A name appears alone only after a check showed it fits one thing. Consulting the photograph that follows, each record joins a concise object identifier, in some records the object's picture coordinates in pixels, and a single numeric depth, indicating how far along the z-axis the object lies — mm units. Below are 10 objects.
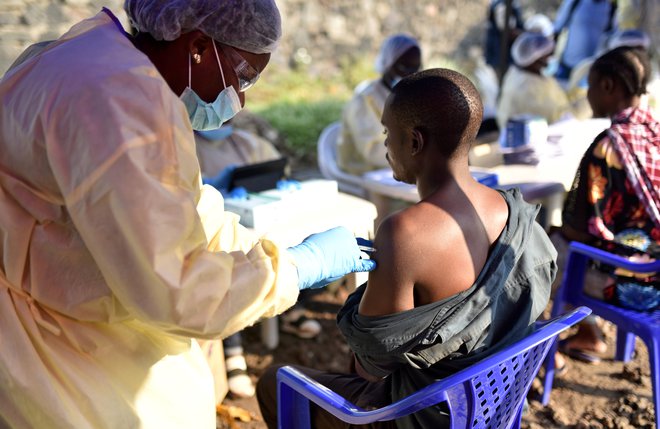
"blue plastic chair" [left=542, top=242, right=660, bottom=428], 2539
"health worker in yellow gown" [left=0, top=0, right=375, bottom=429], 1202
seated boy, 1642
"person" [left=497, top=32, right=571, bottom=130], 5191
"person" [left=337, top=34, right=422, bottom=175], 4289
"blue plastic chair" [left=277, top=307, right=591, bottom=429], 1502
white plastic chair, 4230
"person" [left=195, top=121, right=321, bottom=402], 3121
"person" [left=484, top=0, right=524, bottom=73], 8461
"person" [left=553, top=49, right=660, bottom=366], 2660
